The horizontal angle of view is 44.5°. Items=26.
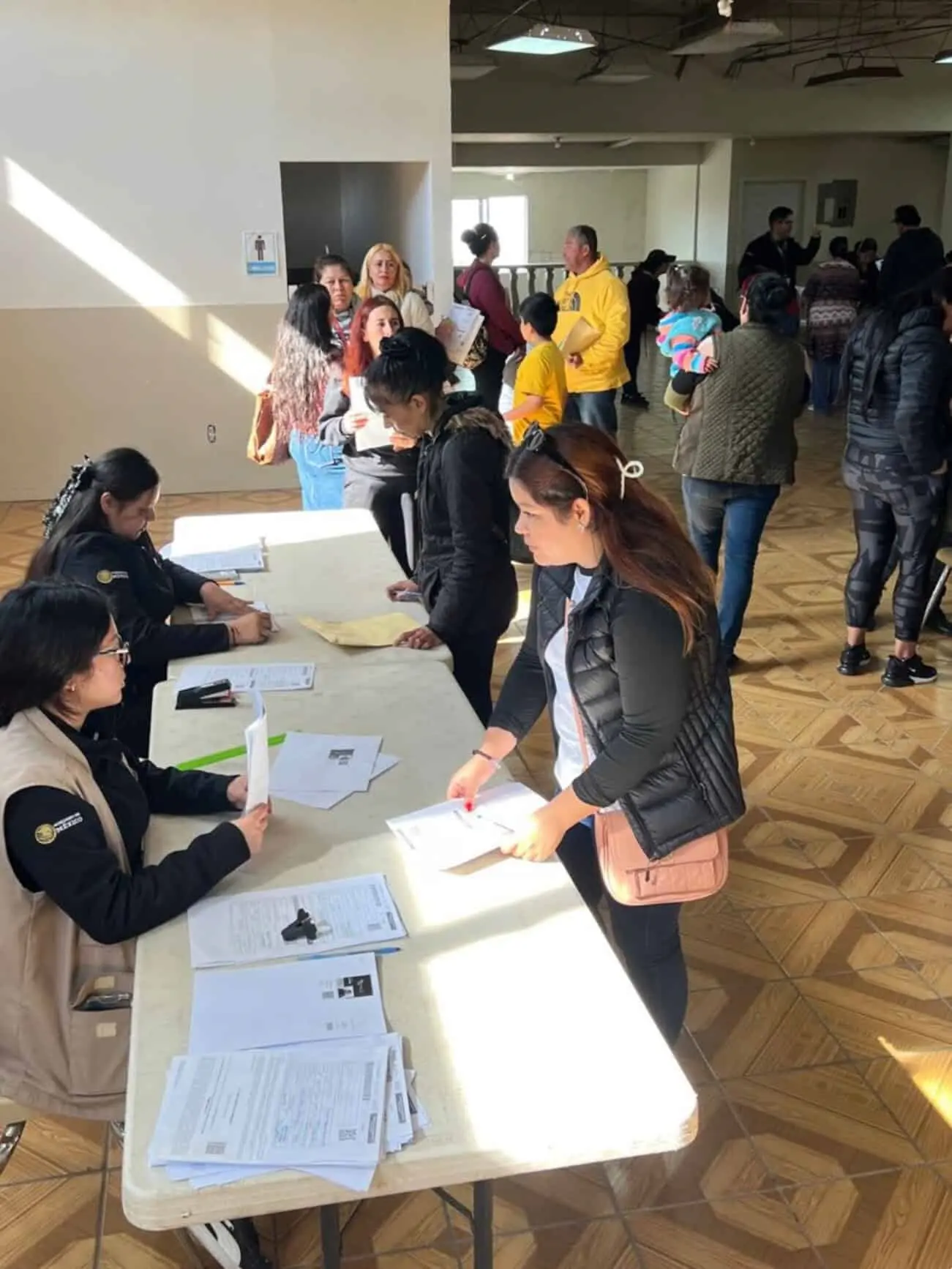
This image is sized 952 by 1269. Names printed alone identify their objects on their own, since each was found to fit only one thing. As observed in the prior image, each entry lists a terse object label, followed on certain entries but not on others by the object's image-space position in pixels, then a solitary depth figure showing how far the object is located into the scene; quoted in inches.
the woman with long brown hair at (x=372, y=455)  157.9
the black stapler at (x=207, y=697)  97.3
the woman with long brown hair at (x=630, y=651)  68.8
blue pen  62.1
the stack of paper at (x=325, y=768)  81.0
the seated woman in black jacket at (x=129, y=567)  104.1
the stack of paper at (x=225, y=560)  134.8
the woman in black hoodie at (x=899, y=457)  153.9
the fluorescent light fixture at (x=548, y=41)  362.3
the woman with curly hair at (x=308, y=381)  180.1
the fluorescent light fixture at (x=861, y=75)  456.1
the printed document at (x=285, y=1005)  56.0
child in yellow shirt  210.1
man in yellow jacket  248.7
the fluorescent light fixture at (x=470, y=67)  445.7
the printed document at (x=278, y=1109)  48.5
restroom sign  289.9
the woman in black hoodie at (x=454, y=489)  105.6
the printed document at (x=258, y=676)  100.5
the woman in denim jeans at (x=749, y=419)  160.6
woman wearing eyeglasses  63.5
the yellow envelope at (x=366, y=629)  109.7
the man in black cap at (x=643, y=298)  456.8
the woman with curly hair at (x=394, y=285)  207.5
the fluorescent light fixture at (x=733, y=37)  385.1
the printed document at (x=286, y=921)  62.7
